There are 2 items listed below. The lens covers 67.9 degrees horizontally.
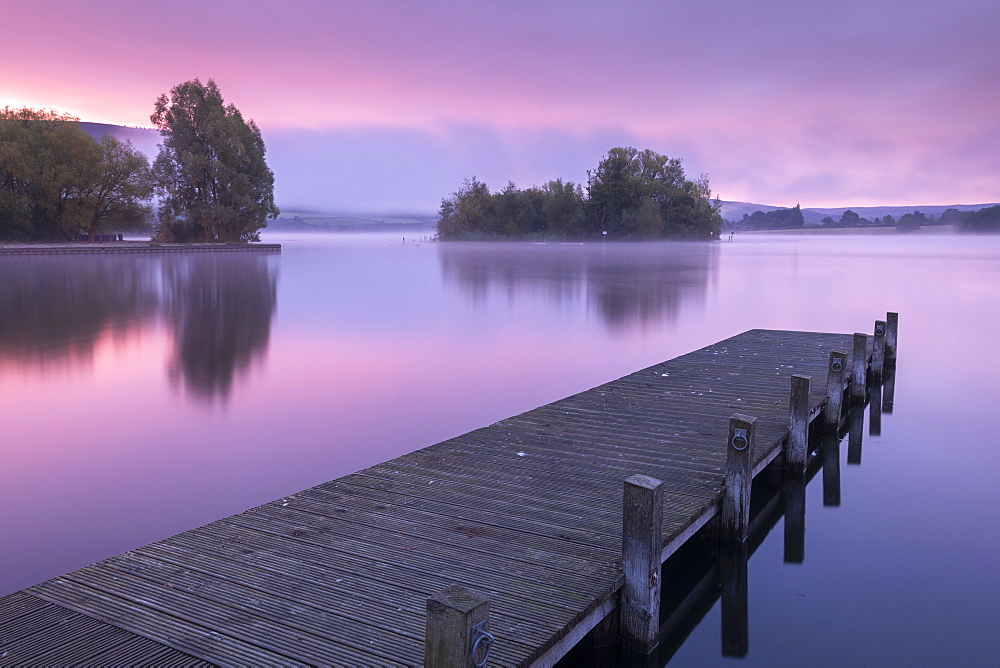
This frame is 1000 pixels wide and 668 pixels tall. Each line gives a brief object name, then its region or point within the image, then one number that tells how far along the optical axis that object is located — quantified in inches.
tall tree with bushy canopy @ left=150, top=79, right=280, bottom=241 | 2511.1
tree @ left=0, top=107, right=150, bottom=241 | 2226.9
